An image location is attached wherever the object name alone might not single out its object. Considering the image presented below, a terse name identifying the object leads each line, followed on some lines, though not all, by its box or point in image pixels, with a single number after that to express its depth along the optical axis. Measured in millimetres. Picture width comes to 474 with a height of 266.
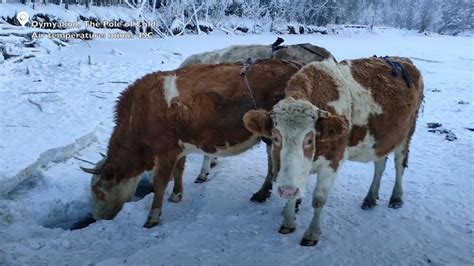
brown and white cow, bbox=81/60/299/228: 4656
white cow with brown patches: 3609
